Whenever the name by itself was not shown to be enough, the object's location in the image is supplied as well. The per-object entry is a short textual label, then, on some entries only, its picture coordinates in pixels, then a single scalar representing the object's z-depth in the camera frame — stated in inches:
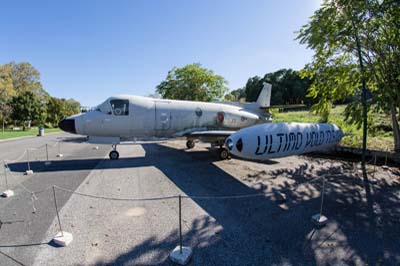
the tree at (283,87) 2373.3
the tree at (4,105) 1273.4
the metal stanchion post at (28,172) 279.4
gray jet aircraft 356.8
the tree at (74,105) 2815.9
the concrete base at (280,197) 194.5
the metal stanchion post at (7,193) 200.8
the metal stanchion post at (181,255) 109.2
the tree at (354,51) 300.5
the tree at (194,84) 1173.7
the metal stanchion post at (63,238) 124.6
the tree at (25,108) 1342.3
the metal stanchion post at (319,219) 152.7
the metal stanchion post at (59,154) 414.7
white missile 216.1
